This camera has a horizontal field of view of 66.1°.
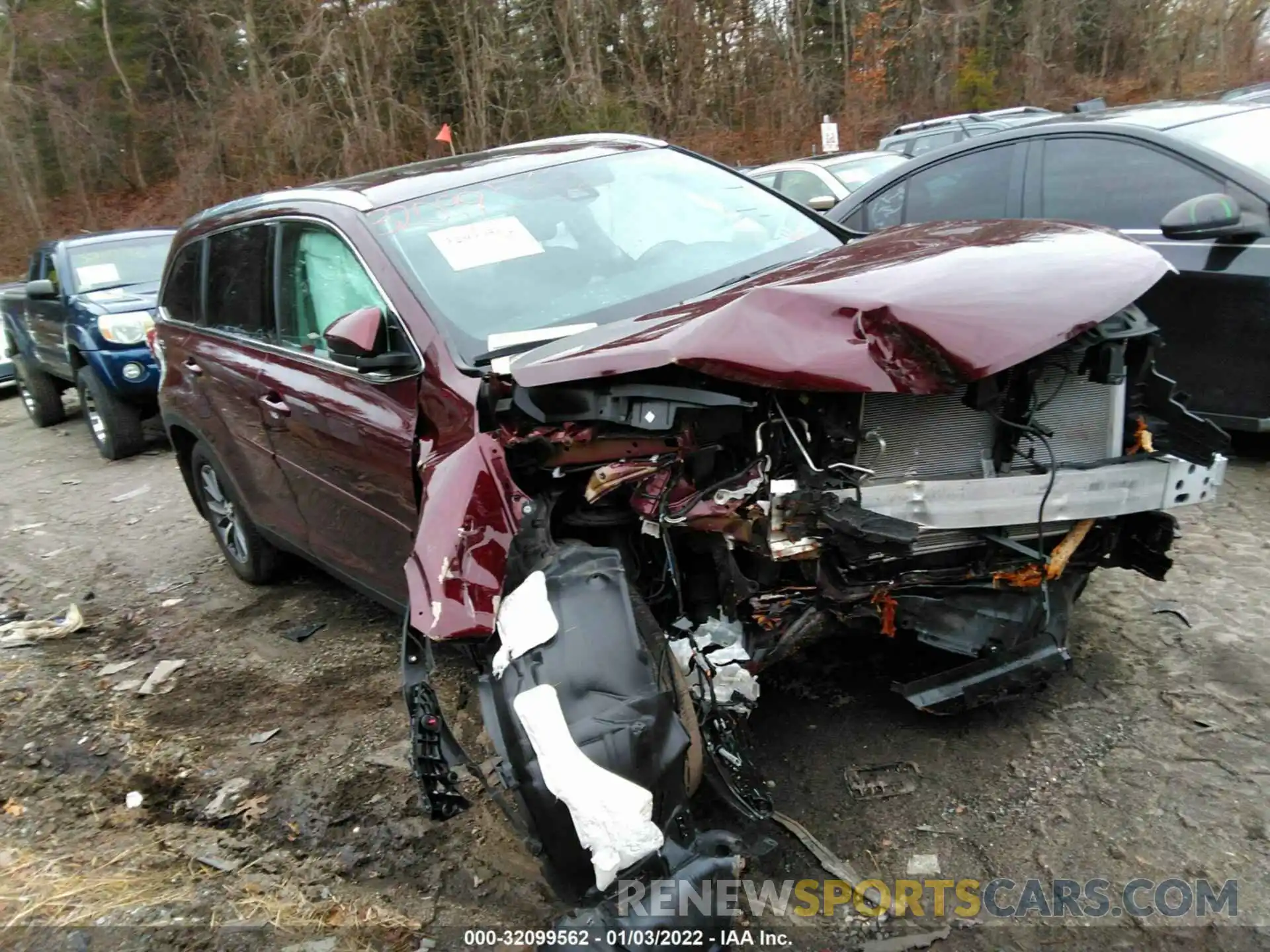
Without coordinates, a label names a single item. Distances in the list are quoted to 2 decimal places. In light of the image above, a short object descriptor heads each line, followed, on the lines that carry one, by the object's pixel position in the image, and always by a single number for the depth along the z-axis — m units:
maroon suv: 2.20
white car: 9.54
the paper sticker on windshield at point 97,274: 8.85
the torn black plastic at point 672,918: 2.08
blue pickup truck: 8.16
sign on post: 16.38
